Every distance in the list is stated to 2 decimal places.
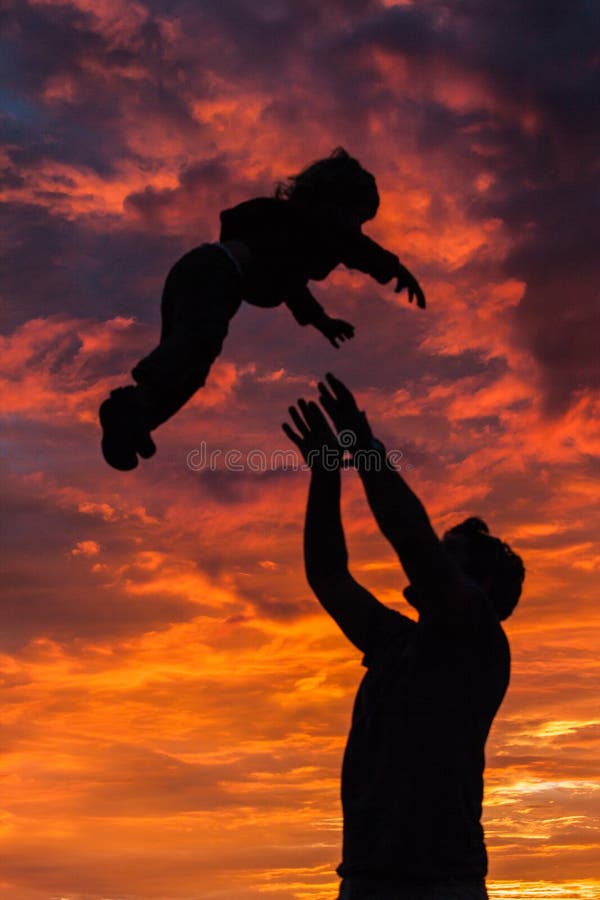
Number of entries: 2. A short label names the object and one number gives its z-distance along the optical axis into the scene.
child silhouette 4.49
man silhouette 4.04
